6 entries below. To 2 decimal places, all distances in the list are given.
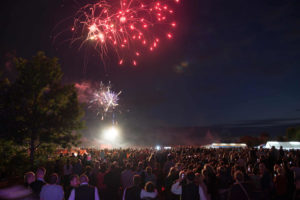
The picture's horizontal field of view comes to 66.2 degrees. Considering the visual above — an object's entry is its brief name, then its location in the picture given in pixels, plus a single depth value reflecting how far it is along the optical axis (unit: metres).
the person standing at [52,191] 5.34
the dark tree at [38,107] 19.53
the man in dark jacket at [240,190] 5.18
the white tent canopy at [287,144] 38.81
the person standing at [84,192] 5.06
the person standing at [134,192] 5.44
